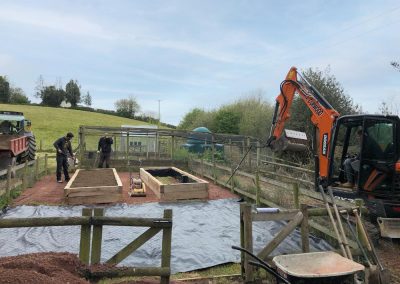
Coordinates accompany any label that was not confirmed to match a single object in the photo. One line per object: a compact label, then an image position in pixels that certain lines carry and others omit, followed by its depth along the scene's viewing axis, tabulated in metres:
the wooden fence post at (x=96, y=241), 4.52
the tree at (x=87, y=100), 82.38
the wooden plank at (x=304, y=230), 5.23
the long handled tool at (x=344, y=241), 4.71
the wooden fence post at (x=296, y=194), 7.98
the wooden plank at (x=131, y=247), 4.54
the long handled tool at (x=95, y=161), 19.02
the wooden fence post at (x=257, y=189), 10.11
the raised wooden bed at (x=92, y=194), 10.62
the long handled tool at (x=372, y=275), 4.64
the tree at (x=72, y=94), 77.31
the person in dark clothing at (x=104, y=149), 18.03
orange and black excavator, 6.84
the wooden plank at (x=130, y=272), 4.30
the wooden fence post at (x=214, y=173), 14.69
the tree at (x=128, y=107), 74.88
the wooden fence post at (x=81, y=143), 18.62
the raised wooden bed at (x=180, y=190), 11.23
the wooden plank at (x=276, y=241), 5.04
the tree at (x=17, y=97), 74.82
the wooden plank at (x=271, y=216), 5.33
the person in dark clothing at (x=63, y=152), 13.73
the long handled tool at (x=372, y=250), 4.65
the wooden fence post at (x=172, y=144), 20.85
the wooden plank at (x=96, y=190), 10.61
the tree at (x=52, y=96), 76.06
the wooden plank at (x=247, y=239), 5.12
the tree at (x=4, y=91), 71.26
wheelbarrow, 3.76
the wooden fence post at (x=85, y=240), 4.52
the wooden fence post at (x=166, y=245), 4.60
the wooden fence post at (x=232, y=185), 12.59
